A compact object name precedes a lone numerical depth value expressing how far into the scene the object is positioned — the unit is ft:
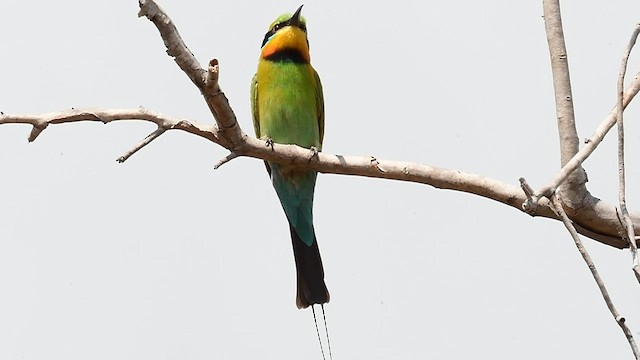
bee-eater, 23.27
